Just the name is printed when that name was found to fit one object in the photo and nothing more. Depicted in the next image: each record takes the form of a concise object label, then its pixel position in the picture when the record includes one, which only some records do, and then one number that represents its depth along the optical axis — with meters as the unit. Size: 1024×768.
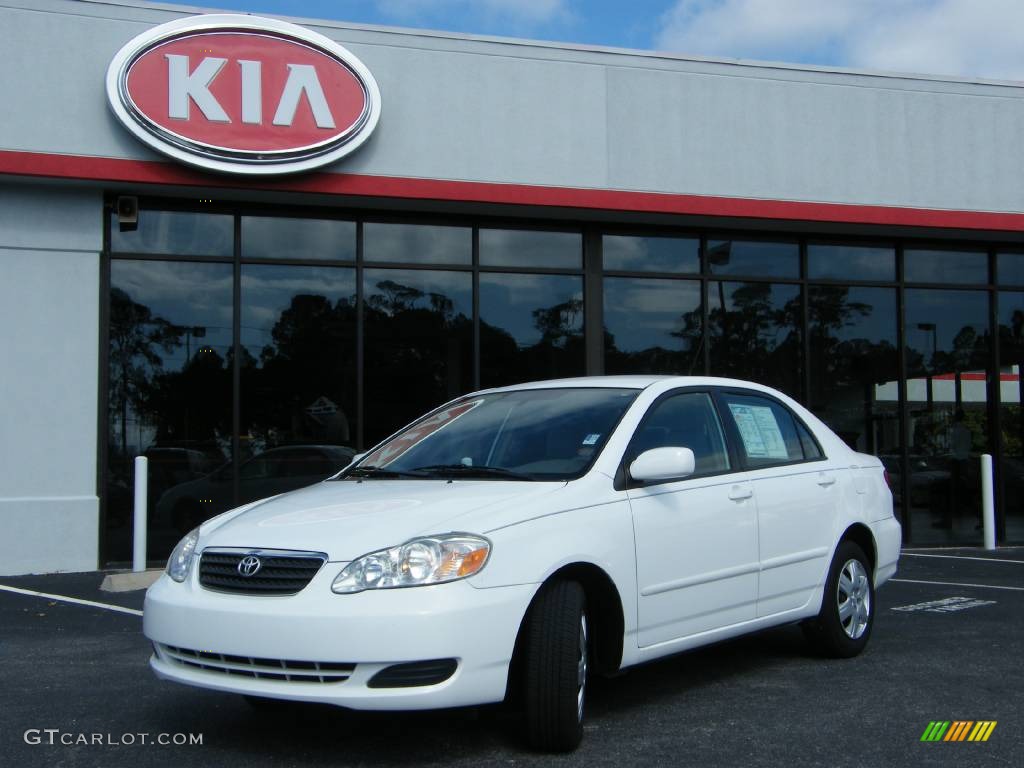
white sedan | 3.94
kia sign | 10.71
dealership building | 10.85
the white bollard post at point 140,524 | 9.64
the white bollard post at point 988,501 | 12.65
